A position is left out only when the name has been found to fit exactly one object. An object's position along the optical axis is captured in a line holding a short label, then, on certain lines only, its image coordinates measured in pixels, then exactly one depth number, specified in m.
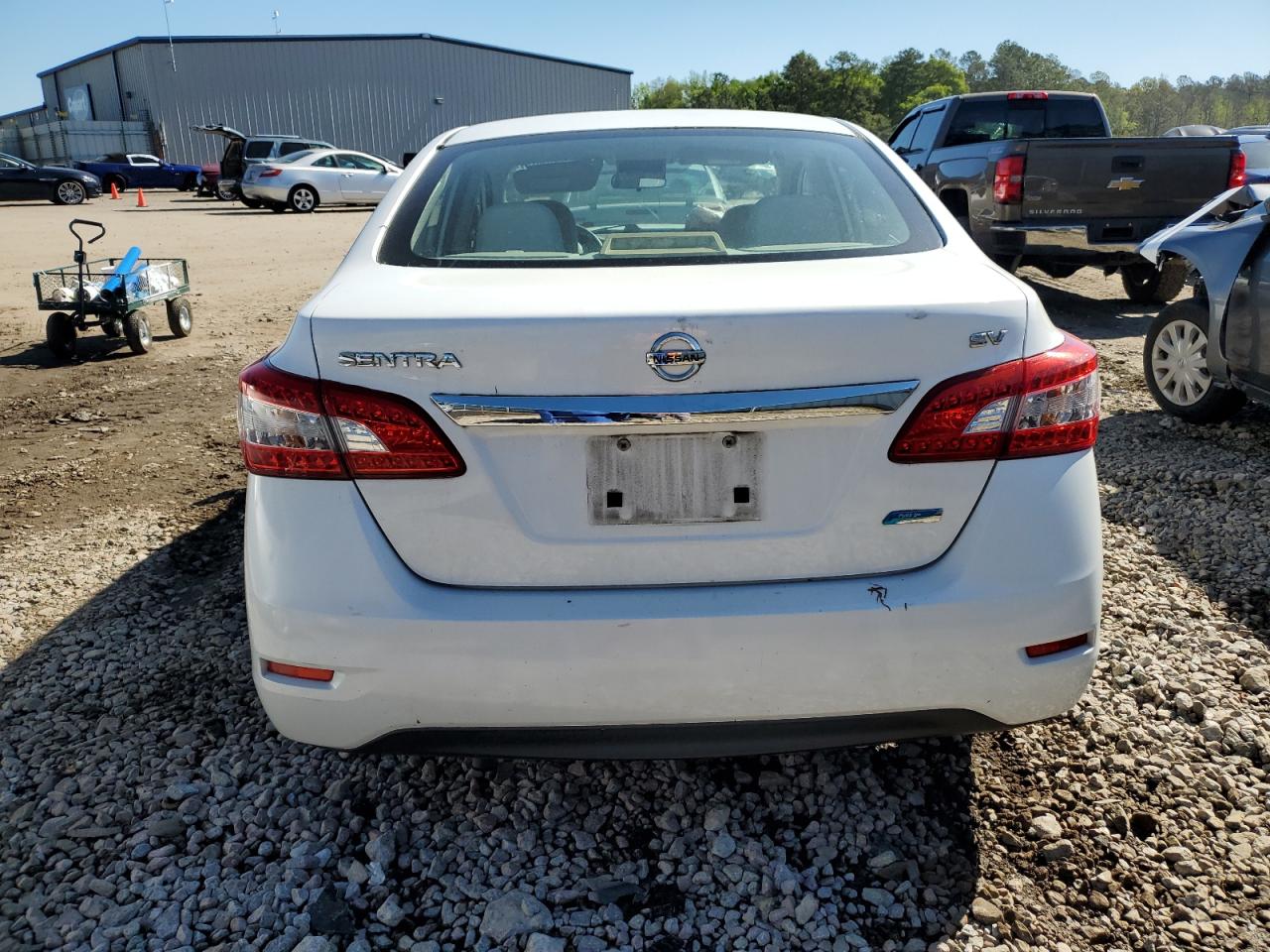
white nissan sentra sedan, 1.88
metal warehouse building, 48.84
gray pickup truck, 8.56
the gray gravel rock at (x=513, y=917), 2.14
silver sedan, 25.28
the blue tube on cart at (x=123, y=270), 7.67
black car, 29.23
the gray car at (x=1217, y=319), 4.92
